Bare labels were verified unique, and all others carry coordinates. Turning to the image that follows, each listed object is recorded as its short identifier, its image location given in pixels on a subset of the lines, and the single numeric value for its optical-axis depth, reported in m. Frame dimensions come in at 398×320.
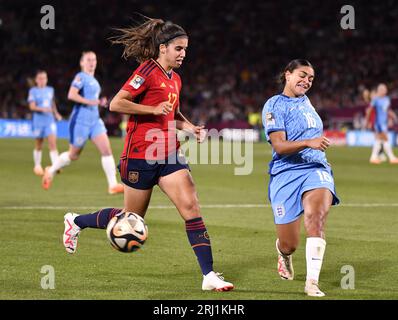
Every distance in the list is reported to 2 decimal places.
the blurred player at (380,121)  54.41
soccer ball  15.87
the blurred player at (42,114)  44.47
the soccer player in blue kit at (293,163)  16.37
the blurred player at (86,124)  33.09
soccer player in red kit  16.31
